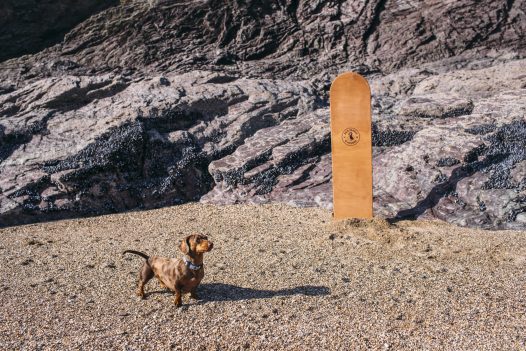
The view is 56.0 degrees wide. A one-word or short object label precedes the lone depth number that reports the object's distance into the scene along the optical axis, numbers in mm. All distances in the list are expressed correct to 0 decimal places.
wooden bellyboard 7598
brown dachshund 4602
